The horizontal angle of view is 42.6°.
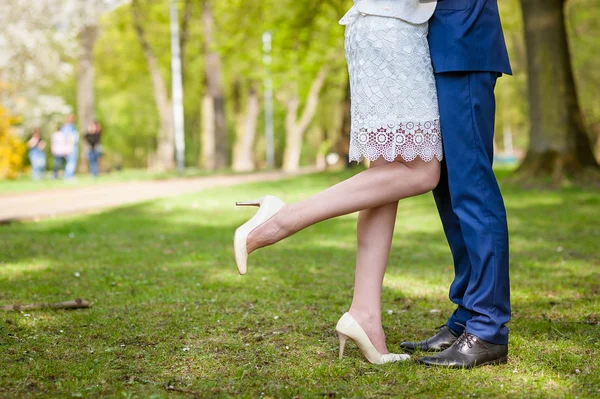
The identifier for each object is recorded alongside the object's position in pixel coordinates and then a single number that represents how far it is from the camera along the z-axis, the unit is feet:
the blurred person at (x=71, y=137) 77.15
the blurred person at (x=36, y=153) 85.05
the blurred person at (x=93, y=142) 84.12
